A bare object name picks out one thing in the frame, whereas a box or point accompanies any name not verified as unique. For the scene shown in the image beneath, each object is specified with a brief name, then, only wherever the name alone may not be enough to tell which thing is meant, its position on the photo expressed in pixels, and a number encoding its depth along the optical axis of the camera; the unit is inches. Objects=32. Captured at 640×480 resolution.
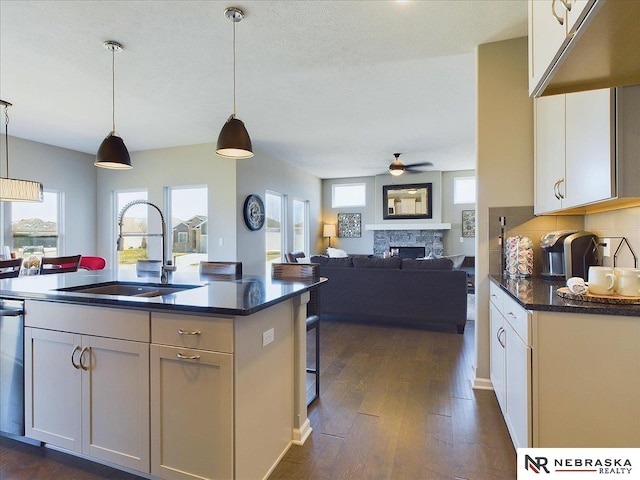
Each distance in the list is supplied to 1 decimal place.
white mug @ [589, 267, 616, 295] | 63.6
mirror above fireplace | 330.0
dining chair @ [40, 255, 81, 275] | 155.8
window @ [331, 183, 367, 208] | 357.4
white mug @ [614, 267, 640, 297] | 62.0
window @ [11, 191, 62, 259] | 203.0
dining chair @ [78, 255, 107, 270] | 192.5
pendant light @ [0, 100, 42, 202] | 144.5
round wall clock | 226.2
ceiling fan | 237.5
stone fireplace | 330.0
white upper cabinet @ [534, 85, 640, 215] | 60.4
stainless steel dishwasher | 76.5
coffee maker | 87.0
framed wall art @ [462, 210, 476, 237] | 320.8
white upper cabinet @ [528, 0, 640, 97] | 36.7
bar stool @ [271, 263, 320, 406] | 105.7
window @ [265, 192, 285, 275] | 263.4
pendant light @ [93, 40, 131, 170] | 105.3
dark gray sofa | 170.2
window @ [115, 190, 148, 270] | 245.4
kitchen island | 60.5
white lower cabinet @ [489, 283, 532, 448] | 64.7
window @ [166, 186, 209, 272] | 232.8
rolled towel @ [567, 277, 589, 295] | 65.4
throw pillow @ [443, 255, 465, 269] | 238.3
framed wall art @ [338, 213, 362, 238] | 358.0
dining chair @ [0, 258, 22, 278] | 134.2
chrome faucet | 91.2
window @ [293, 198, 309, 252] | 312.5
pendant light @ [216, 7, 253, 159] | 95.5
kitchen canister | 100.8
